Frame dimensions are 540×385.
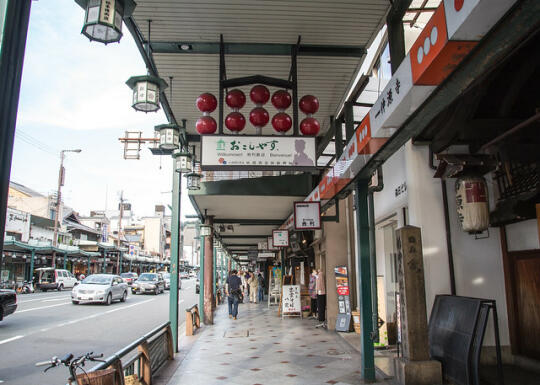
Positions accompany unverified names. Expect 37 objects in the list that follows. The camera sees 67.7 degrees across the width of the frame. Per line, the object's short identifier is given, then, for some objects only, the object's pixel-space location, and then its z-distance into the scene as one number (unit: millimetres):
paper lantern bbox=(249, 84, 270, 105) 6145
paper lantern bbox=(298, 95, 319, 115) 6363
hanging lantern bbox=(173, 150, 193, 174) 8602
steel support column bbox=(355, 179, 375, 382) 6523
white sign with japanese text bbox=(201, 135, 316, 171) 5484
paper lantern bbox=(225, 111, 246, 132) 6113
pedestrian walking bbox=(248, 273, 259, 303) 24062
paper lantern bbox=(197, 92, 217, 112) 6230
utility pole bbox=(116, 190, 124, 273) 54619
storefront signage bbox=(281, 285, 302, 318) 15531
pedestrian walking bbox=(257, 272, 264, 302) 25881
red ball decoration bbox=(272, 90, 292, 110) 6211
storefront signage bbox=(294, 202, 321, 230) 9750
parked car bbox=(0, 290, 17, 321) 12812
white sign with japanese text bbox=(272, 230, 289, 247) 15177
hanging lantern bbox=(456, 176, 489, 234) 6109
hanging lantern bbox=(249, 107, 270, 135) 6020
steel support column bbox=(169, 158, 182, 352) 8906
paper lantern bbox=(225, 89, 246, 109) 6176
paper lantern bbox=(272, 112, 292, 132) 6133
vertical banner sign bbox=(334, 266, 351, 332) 11242
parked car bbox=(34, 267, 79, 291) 32897
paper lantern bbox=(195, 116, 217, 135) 6043
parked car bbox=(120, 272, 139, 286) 40603
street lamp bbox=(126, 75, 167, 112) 5297
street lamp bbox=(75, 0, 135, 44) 3580
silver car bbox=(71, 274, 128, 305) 20984
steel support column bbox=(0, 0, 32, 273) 2238
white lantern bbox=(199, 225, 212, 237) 14906
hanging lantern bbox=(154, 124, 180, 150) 7207
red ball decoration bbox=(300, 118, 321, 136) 6066
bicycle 3416
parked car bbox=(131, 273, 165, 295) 32219
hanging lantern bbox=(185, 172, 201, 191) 10830
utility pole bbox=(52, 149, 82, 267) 37438
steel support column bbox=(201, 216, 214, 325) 13834
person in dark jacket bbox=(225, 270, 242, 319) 14992
